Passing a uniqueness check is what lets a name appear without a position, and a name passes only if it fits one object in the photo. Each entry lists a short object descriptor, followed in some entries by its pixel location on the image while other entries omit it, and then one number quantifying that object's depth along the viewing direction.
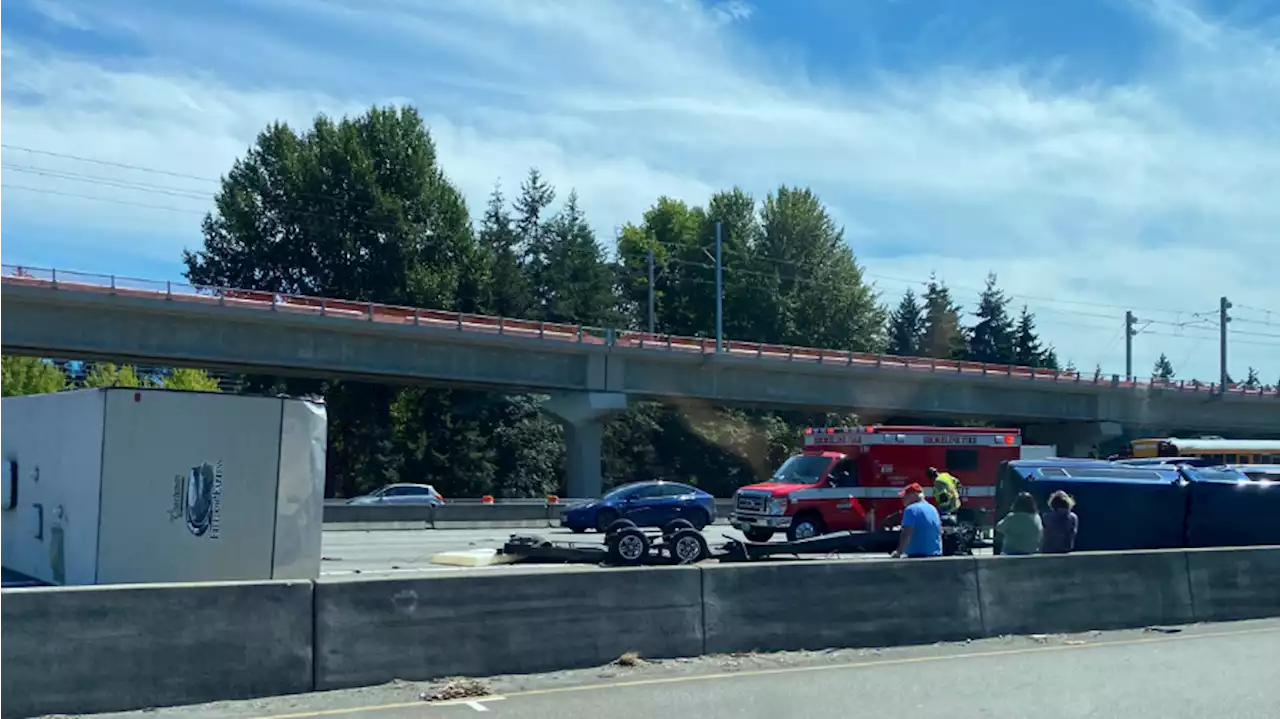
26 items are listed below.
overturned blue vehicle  18.41
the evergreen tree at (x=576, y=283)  73.50
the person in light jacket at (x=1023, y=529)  13.88
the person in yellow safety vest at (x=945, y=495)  20.80
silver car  37.37
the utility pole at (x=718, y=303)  52.72
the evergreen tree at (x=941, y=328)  97.25
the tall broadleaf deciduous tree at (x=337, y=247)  62.44
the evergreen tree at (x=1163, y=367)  182.07
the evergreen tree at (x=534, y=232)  78.25
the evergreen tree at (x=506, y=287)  66.44
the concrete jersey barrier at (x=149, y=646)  8.09
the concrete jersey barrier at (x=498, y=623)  9.25
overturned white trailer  11.62
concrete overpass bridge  39.75
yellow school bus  34.69
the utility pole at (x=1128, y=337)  78.25
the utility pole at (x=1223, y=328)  72.50
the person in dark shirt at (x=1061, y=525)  14.30
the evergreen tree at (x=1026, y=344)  97.06
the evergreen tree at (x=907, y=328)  97.62
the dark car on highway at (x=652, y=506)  27.75
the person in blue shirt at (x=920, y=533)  13.11
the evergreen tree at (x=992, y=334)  97.06
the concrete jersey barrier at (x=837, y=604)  10.97
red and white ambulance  24.53
